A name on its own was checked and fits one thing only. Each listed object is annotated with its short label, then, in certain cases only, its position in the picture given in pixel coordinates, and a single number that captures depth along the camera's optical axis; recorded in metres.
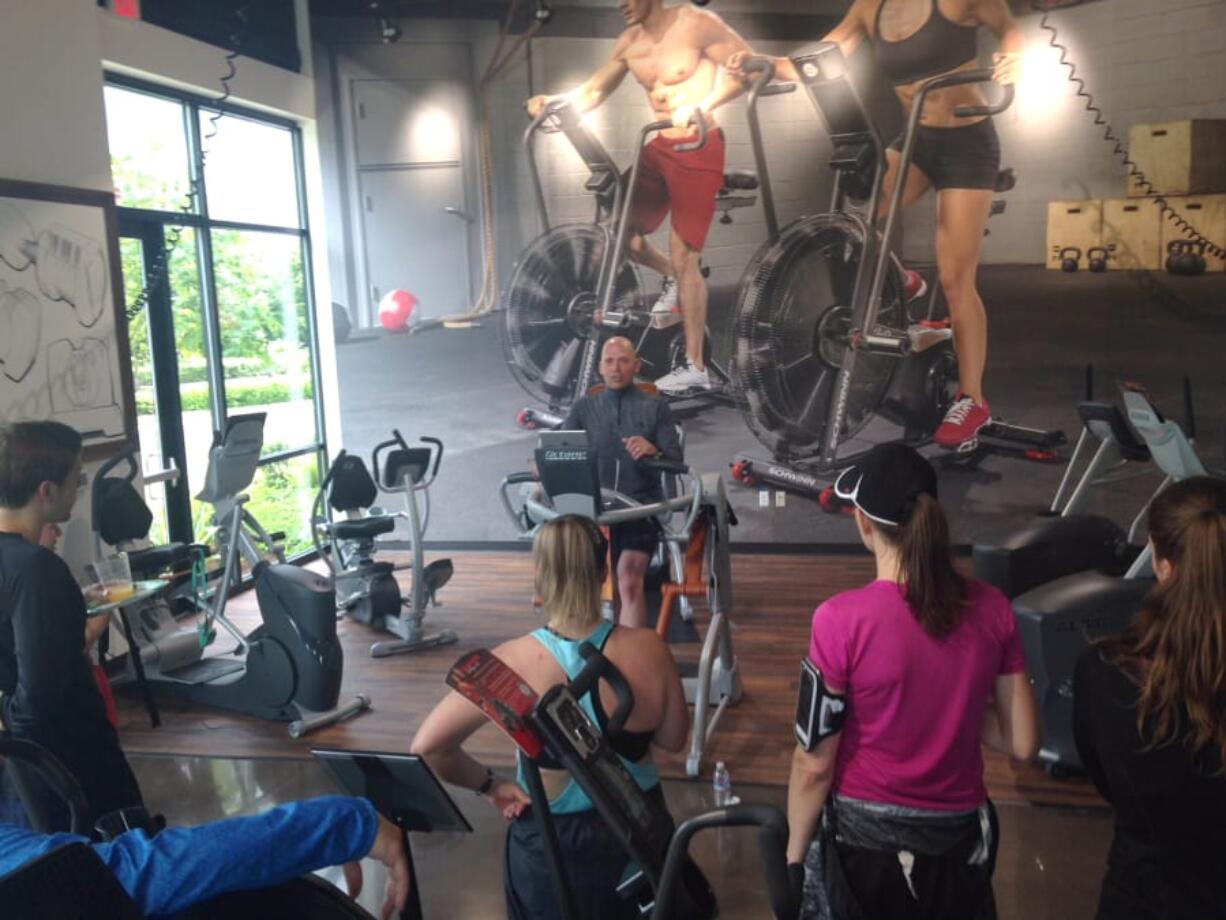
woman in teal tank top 1.95
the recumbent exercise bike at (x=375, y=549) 5.68
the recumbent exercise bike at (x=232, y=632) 4.50
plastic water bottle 3.77
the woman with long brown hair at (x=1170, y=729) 1.49
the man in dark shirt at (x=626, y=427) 5.22
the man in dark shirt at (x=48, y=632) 2.54
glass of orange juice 3.85
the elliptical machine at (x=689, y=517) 4.08
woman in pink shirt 1.76
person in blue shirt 1.09
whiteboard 4.80
